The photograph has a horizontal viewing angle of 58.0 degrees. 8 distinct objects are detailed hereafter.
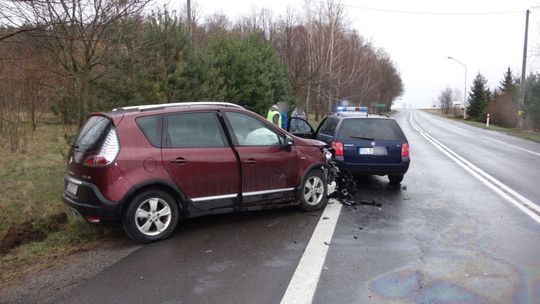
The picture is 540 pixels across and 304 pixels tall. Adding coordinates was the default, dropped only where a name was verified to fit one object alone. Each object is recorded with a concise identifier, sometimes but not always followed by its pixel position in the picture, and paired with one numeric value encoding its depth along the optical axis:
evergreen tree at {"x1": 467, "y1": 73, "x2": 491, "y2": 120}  81.75
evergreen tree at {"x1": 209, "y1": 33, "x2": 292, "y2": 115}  20.33
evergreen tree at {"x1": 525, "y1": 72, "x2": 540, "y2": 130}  40.94
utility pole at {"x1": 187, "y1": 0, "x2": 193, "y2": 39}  17.39
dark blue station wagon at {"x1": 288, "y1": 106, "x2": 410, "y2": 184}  9.52
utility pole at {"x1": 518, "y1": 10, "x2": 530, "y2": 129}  36.22
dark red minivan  5.52
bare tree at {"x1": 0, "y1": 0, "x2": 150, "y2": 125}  7.57
